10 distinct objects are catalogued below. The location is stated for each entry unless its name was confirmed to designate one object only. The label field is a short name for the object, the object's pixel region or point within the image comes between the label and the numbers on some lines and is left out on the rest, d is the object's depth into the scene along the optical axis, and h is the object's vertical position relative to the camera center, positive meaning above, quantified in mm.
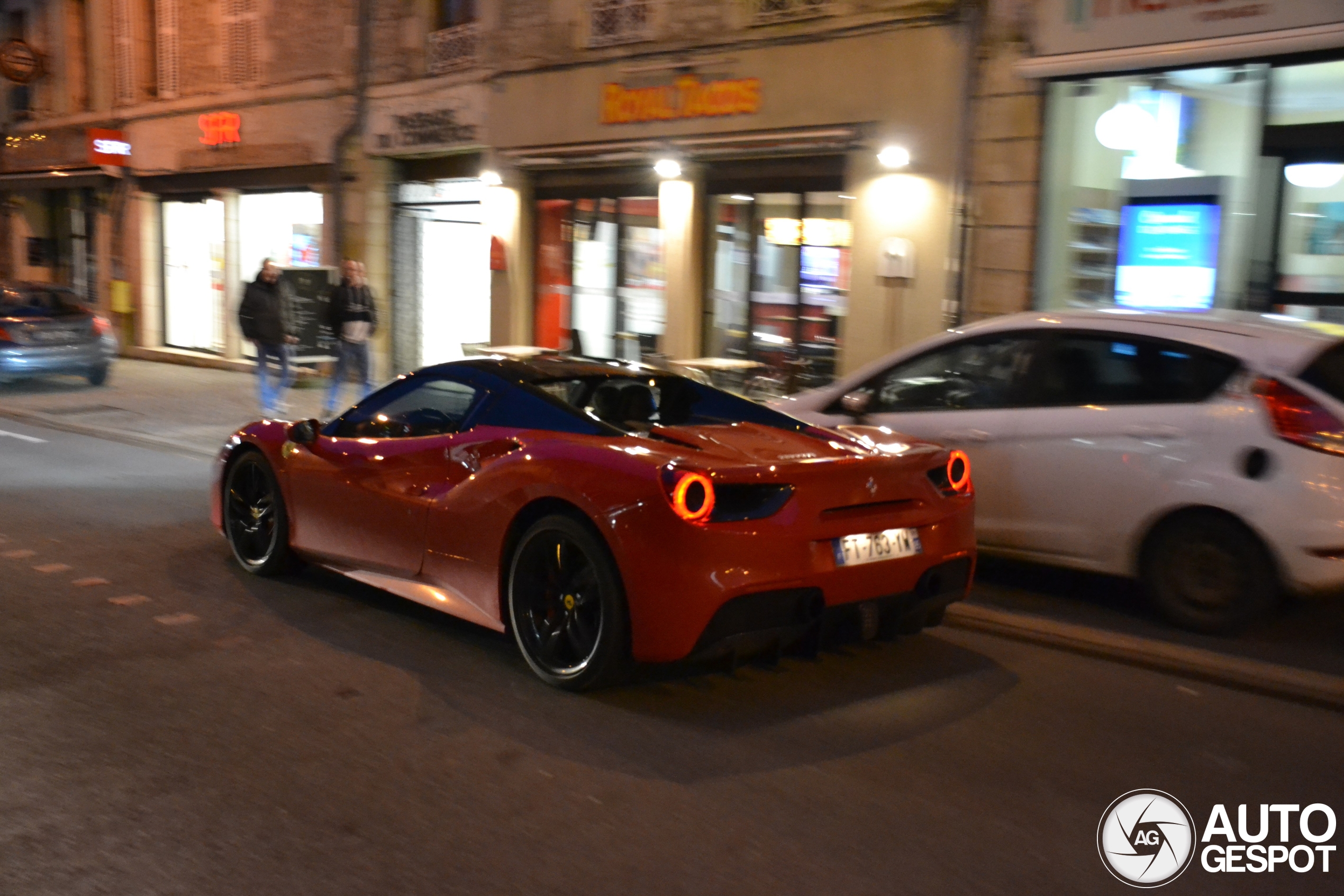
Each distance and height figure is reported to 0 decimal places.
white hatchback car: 5570 -775
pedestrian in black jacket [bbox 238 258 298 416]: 14133 -835
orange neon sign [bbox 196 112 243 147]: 20719 +2045
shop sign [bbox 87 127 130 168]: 23078 +1842
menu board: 17453 -781
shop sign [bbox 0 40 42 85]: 25062 +3644
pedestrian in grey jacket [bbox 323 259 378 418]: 13578 -717
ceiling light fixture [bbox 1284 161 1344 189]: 10031 +914
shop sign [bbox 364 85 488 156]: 16781 +1866
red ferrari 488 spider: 4484 -971
